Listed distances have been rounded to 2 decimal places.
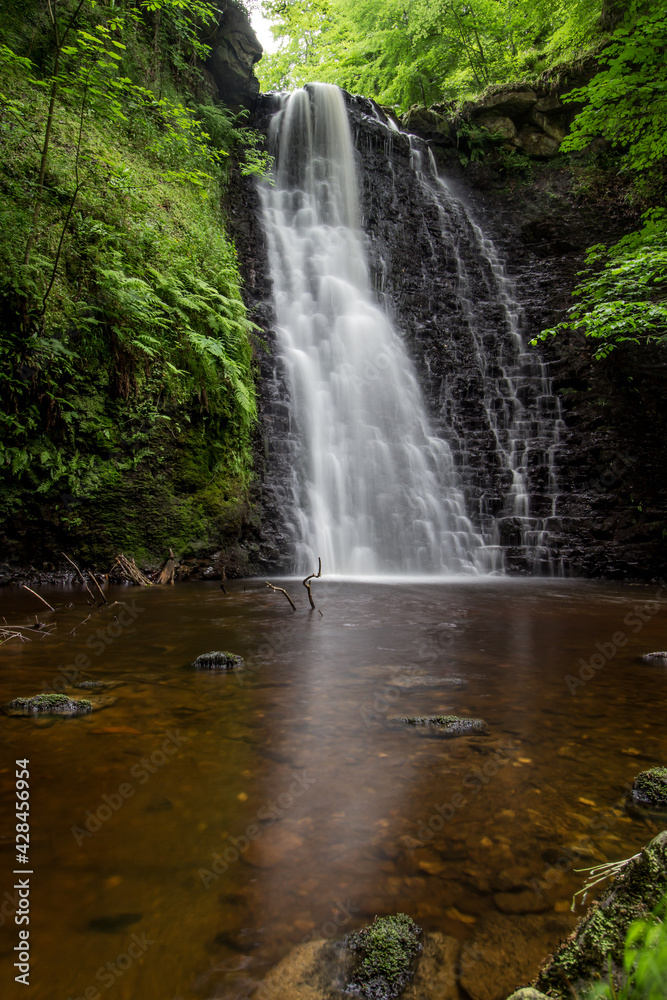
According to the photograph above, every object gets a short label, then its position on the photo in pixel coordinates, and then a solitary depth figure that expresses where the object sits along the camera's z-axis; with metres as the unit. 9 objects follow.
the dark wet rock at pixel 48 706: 2.66
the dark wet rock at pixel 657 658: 3.87
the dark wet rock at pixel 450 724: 2.60
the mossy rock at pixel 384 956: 1.26
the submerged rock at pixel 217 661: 3.62
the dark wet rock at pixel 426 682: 3.34
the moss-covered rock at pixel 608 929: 0.95
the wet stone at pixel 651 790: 1.93
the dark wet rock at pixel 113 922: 1.37
